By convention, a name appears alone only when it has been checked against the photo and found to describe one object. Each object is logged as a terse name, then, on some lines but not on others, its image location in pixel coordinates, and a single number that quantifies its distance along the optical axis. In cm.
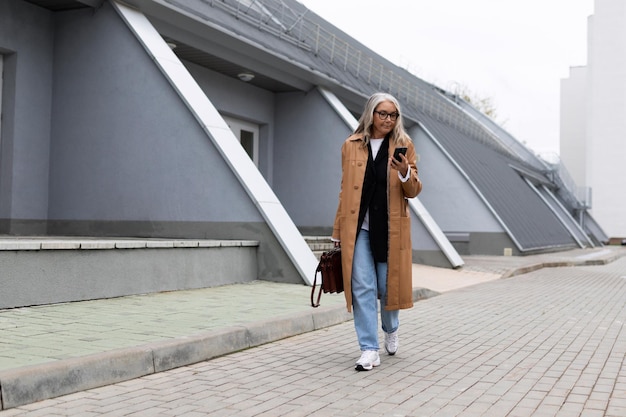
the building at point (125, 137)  997
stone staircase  1264
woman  532
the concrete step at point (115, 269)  677
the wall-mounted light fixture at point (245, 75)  1413
